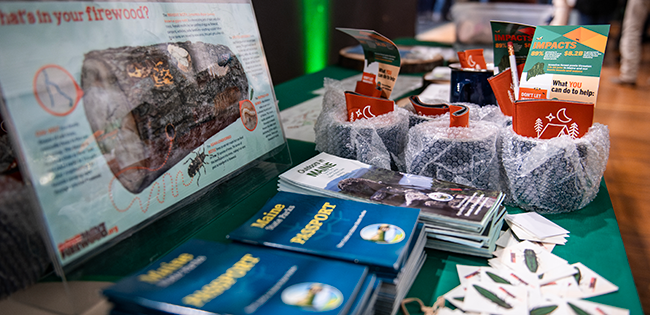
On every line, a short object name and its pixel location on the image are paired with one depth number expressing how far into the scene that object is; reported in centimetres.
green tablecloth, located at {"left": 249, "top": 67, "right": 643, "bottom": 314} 61
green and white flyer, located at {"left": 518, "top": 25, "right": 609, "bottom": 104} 83
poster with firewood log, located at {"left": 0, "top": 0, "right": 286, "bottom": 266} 56
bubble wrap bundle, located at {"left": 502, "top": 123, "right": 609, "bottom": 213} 76
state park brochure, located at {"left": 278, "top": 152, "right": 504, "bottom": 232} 68
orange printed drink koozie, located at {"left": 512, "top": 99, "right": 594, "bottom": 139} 79
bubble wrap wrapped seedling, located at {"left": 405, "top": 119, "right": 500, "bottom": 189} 82
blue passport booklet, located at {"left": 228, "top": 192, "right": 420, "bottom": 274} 58
